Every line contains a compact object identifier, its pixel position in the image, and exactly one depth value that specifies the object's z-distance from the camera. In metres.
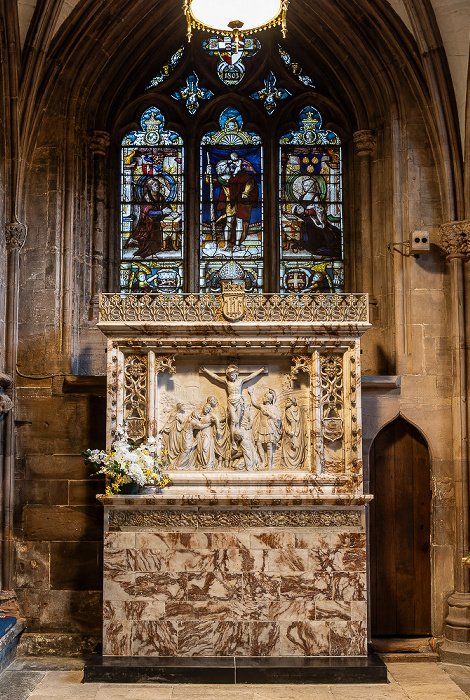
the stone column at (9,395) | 9.02
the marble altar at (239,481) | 8.07
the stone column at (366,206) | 9.96
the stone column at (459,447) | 8.74
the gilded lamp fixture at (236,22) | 6.29
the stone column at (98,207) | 10.15
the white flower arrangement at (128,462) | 8.03
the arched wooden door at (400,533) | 9.20
